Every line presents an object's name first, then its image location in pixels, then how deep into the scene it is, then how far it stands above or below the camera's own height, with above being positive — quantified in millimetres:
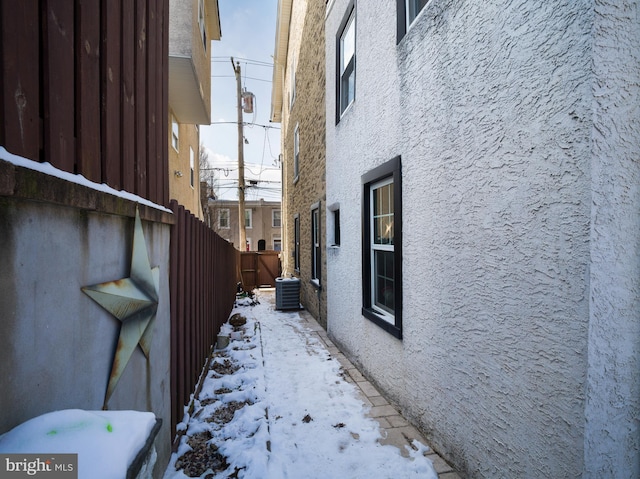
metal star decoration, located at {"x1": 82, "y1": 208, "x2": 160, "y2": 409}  1506 -310
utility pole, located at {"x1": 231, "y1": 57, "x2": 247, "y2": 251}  16516 +4250
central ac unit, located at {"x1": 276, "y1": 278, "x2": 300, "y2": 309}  8742 -1407
